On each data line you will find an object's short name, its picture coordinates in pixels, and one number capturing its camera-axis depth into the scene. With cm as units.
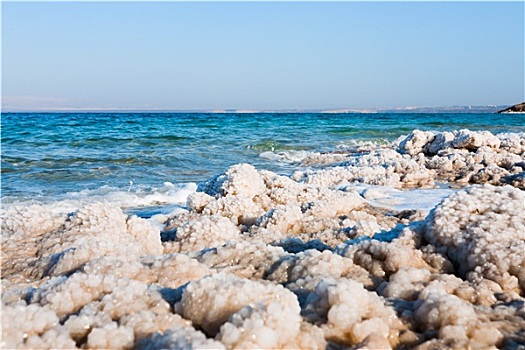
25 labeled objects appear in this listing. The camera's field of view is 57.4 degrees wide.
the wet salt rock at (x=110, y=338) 141
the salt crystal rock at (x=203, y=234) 323
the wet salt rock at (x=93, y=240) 231
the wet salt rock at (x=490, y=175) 704
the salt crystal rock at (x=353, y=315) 150
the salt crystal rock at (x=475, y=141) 921
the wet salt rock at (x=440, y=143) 971
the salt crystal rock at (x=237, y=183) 495
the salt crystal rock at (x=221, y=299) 150
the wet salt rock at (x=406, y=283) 191
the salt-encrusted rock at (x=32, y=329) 135
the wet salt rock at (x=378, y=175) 714
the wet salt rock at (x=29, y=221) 294
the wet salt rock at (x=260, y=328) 133
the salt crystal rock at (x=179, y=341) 126
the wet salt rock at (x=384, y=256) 221
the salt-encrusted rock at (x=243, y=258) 230
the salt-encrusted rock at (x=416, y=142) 1025
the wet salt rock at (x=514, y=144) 884
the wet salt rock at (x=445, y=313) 153
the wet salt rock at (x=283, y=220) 375
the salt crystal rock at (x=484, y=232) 206
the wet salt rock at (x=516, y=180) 648
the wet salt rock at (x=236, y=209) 430
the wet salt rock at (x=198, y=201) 473
